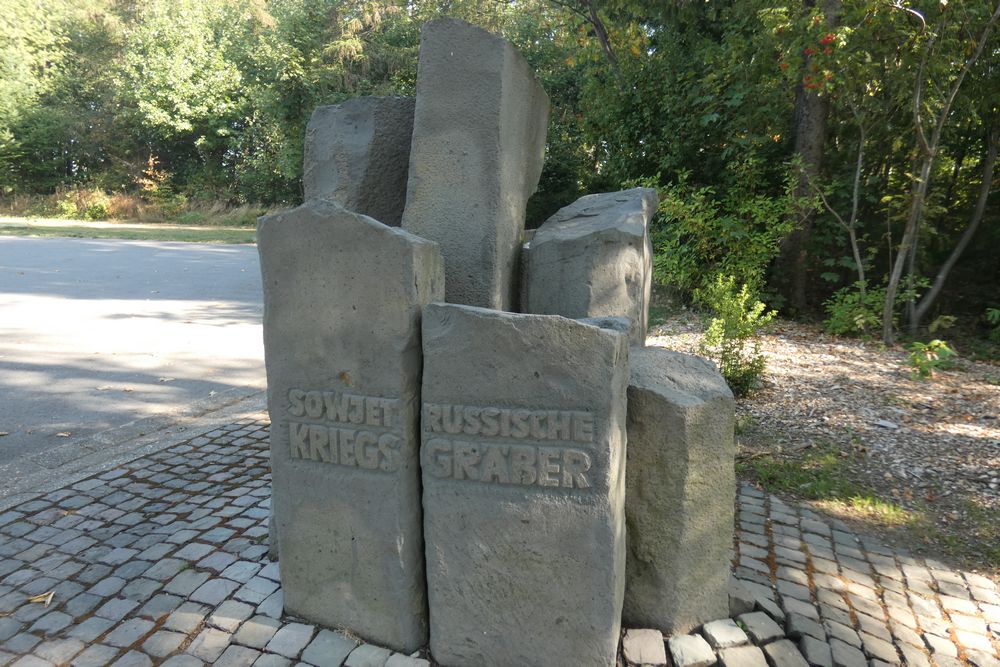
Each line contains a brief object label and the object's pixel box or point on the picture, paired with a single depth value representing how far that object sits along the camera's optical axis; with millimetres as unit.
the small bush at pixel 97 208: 26828
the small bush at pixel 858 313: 7367
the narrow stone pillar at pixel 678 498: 2314
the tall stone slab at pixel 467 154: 2539
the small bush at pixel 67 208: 27031
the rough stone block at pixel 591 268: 2697
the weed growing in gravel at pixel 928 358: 5852
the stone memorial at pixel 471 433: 2098
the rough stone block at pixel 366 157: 2936
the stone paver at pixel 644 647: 2246
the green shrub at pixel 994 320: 7238
